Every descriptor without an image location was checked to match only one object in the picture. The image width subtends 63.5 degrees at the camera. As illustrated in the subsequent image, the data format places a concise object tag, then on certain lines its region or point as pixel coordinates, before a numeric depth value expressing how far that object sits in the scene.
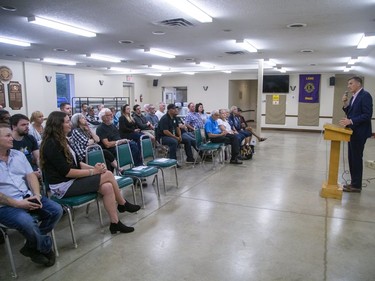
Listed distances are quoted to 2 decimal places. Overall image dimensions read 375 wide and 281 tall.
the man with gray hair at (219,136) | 6.37
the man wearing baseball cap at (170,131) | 5.66
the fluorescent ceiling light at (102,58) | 8.54
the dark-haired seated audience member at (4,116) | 3.79
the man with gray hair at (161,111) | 8.63
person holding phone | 2.28
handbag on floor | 6.84
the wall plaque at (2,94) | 9.15
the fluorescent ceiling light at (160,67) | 11.40
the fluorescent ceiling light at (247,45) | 6.25
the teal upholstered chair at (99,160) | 3.36
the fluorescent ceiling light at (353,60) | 8.46
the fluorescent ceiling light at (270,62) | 9.25
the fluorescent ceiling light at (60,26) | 4.49
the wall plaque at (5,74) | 9.23
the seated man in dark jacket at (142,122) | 6.74
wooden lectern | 4.02
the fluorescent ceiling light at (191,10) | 3.74
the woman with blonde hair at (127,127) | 5.78
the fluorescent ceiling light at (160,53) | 7.66
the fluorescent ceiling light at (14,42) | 6.18
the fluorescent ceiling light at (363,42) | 5.66
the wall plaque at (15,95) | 9.47
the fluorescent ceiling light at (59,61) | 9.41
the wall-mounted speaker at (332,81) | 12.36
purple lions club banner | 12.66
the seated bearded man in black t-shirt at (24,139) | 3.21
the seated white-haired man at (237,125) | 7.30
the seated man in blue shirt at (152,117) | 7.85
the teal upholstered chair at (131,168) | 3.75
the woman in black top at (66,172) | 2.76
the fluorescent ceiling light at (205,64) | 10.46
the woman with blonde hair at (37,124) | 3.88
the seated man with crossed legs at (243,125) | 7.70
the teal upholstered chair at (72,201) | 2.74
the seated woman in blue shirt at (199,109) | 8.12
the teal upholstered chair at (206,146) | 5.99
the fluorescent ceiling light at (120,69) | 12.38
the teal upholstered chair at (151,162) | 4.28
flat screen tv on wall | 13.11
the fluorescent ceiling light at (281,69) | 11.00
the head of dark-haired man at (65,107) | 5.28
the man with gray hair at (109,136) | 4.46
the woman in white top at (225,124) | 6.51
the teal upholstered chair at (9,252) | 2.26
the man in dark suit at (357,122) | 4.03
